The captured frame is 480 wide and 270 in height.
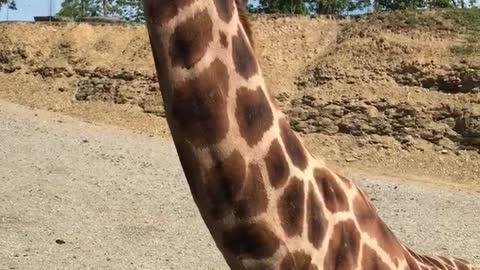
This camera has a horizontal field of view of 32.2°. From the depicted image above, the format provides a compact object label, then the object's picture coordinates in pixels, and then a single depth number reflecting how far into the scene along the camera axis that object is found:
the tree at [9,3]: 28.27
